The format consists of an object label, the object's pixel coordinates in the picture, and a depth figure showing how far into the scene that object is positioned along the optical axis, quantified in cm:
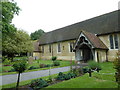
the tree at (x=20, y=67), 605
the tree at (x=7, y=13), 914
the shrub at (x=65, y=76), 784
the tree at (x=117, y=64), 518
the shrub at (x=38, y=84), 604
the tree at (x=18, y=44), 1957
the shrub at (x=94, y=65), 1000
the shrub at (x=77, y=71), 926
